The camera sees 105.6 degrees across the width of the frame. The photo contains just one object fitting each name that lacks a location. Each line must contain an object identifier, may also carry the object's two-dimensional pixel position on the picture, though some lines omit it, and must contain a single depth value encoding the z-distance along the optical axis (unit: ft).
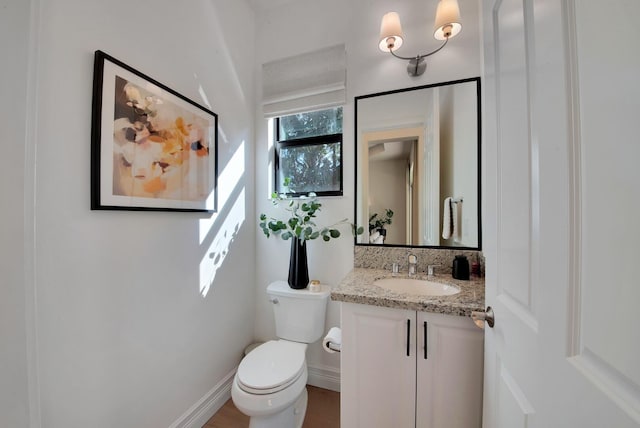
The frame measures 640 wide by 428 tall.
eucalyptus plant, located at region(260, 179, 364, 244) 5.33
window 5.82
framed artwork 3.21
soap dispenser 4.26
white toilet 3.67
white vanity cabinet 3.11
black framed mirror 4.59
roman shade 5.50
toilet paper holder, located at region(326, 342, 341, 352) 4.35
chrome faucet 4.71
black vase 5.37
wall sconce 4.23
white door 0.97
